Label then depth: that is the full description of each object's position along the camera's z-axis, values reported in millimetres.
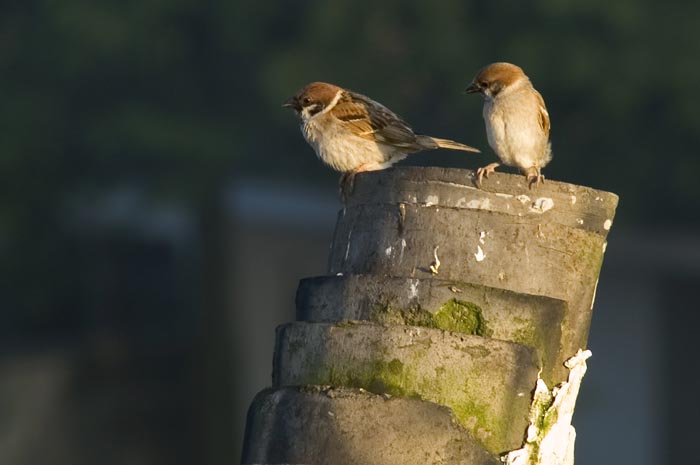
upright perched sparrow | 10766
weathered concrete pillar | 7102
